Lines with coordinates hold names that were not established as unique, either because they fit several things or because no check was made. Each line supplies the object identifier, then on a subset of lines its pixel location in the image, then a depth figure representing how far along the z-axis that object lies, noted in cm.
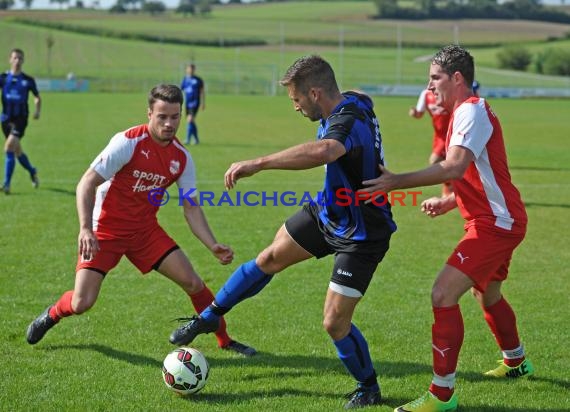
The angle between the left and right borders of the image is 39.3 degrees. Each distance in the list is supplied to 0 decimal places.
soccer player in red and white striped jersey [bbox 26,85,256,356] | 580
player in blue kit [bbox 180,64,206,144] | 2208
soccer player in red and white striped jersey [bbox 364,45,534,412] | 477
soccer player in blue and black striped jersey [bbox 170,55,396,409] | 449
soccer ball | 512
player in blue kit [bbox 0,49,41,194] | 1358
